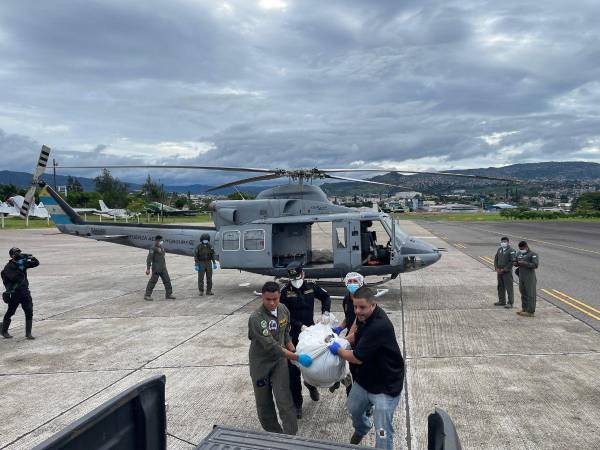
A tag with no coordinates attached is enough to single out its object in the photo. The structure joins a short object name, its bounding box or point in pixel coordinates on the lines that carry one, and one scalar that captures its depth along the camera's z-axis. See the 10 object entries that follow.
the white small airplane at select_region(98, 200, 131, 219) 67.62
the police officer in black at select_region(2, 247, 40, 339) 8.20
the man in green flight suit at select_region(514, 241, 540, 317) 9.45
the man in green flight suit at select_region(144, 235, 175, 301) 12.09
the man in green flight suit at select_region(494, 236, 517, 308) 10.29
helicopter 11.52
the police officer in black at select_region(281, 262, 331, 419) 5.51
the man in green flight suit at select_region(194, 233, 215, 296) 12.69
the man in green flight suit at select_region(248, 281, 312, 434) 4.45
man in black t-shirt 3.82
